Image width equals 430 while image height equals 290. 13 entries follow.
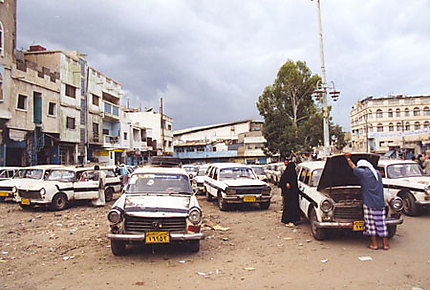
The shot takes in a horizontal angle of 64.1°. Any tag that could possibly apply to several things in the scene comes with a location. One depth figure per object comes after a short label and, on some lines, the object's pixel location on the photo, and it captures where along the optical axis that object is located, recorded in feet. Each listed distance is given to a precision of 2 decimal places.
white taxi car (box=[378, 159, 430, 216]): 32.68
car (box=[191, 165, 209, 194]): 57.44
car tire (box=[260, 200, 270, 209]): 40.75
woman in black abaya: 30.76
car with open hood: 23.58
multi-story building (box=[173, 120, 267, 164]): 211.61
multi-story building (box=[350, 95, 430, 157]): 238.27
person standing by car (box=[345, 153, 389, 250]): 21.91
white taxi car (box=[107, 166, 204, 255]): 19.83
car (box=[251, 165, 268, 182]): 75.56
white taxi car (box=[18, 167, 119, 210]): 39.50
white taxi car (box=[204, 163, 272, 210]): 38.47
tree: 103.19
